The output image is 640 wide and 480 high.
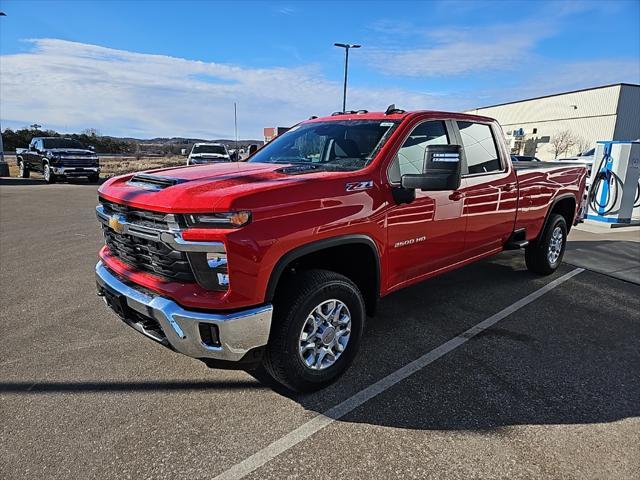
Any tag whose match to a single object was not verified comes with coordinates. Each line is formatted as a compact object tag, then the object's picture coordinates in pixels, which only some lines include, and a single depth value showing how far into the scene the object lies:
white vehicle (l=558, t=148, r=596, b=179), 21.05
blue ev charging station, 9.95
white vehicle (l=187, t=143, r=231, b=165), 17.81
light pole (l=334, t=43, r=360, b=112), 29.38
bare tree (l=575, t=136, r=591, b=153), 47.91
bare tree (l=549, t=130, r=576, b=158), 48.91
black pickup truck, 18.14
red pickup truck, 2.49
